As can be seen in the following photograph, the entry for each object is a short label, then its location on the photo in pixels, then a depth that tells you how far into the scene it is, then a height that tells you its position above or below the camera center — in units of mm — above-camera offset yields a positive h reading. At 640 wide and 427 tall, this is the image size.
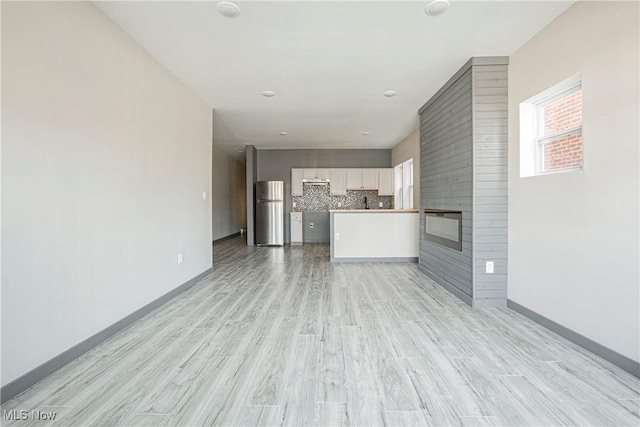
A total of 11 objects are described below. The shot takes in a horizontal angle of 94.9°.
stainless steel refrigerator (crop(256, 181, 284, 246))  7543 -219
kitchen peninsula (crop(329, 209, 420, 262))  5316 -550
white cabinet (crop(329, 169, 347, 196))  7930 +711
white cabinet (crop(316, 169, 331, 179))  7938 +861
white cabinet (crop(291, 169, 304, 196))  7938 +689
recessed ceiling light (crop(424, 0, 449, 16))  2109 +1456
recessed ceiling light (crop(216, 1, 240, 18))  2117 +1452
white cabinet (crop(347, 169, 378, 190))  7902 +733
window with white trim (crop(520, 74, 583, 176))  2285 +643
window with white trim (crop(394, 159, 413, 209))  6898 +500
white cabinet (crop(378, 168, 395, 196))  7867 +648
